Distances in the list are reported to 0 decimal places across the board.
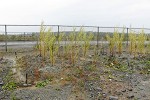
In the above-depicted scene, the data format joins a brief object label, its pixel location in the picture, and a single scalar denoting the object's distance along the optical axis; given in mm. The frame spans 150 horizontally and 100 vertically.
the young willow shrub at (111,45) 6136
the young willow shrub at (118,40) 6216
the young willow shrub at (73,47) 5374
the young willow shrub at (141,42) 6333
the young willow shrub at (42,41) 5637
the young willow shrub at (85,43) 5744
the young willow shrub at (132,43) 6315
